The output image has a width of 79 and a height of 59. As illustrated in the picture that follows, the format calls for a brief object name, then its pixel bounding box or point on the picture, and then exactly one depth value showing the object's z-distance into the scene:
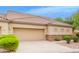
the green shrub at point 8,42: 2.94
